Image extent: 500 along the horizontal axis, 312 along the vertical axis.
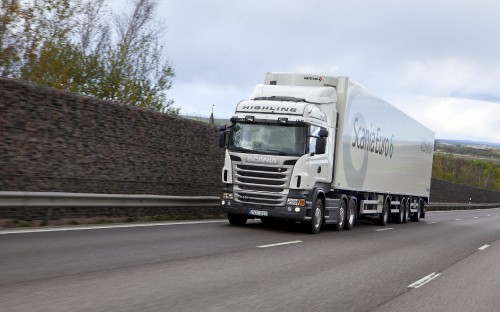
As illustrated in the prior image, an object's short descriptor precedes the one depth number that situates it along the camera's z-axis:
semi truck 16.84
